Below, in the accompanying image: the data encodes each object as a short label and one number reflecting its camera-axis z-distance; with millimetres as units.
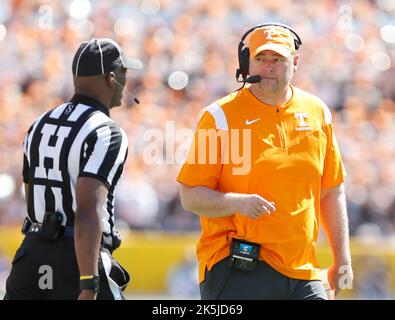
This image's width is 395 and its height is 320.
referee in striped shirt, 8922
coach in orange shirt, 9461
